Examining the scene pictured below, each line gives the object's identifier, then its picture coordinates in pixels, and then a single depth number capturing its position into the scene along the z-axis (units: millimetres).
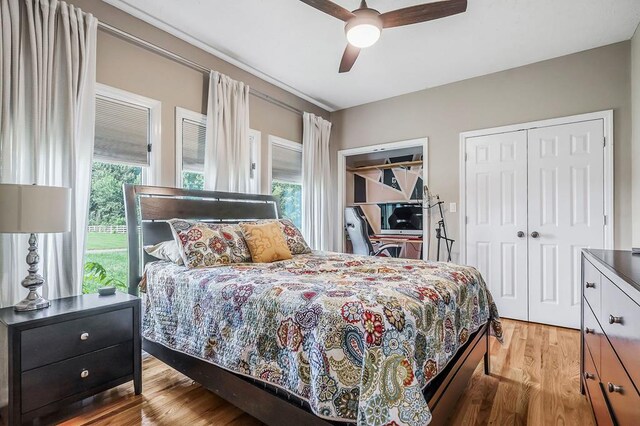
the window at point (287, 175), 4121
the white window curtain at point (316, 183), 4414
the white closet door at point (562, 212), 3180
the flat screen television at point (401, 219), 5301
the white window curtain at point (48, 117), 1909
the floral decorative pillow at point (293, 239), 2967
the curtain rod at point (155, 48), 2462
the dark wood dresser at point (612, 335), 1003
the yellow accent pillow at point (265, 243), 2531
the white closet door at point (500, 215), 3557
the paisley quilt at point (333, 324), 1145
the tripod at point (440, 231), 3996
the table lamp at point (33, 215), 1569
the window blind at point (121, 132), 2486
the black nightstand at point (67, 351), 1554
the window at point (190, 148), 2994
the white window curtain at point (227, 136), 3168
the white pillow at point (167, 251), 2320
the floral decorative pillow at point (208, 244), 2246
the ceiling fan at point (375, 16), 2061
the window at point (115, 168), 2488
